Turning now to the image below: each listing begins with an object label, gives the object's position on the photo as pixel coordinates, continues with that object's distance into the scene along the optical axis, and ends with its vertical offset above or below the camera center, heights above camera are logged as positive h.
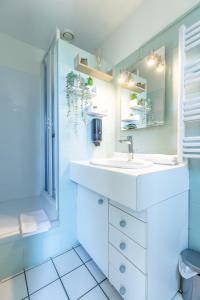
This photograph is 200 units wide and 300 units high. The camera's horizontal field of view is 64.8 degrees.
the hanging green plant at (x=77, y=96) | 1.49 +0.50
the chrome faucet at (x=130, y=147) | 1.40 -0.01
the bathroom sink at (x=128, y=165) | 1.02 -0.13
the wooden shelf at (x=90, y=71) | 1.52 +0.77
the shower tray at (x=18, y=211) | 1.25 -0.71
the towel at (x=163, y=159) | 1.14 -0.10
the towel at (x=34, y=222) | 1.28 -0.68
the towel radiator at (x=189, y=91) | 1.06 +0.40
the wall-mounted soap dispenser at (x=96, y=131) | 1.65 +0.16
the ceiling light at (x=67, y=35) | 1.81 +1.33
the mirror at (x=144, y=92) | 1.34 +0.52
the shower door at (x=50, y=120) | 1.53 +0.29
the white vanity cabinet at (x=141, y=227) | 0.84 -0.50
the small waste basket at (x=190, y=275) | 0.95 -0.79
